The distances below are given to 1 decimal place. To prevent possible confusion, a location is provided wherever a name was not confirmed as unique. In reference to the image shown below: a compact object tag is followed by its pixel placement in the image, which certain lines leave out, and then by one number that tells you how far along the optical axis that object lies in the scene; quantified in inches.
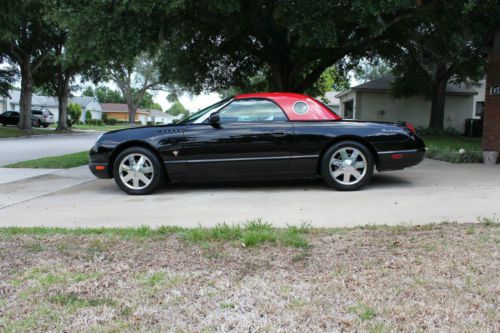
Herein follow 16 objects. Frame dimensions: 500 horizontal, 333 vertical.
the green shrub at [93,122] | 2527.1
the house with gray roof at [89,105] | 3181.6
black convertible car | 269.3
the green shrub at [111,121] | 2805.1
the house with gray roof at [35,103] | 2363.2
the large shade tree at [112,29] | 398.9
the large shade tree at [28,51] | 1176.8
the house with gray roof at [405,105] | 1141.1
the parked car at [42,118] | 1710.8
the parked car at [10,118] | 1706.4
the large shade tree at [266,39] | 426.0
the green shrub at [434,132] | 949.8
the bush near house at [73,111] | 2326.5
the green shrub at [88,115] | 2831.2
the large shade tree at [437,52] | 491.5
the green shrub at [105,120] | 2755.9
